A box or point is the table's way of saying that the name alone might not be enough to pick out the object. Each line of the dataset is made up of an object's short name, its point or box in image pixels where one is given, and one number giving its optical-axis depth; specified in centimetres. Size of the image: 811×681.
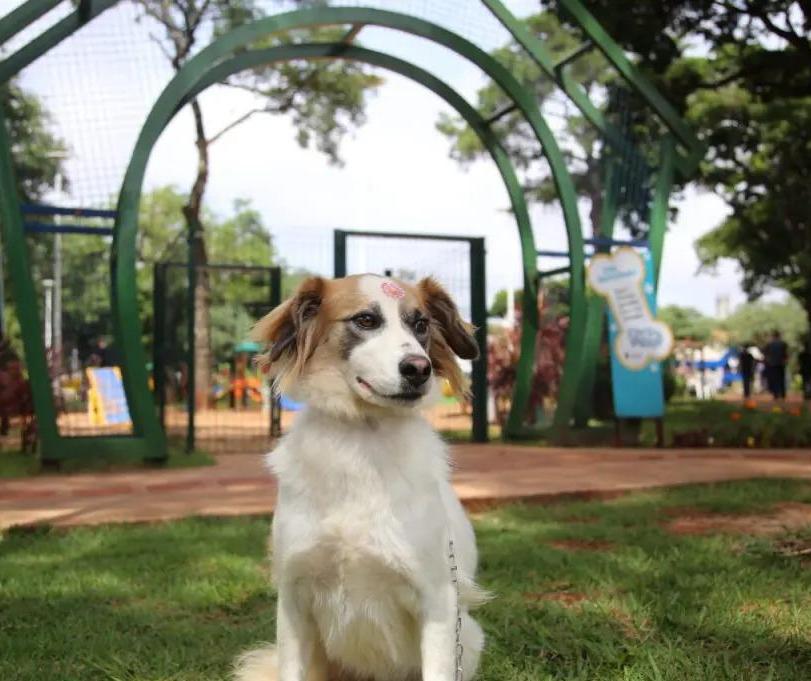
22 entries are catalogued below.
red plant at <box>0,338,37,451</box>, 935
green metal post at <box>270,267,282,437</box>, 1042
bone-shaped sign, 1035
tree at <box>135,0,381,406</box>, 1523
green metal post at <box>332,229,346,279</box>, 1020
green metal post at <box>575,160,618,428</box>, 1057
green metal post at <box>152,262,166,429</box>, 991
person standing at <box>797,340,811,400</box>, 2455
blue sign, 1040
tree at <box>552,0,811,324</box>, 1349
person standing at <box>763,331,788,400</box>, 2215
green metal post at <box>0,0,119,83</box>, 759
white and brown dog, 223
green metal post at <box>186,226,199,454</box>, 959
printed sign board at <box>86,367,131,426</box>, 1221
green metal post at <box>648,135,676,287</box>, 1084
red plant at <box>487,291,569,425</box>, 1203
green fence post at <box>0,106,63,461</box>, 777
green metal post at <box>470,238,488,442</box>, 1133
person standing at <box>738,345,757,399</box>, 2527
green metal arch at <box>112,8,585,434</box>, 812
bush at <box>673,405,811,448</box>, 1045
